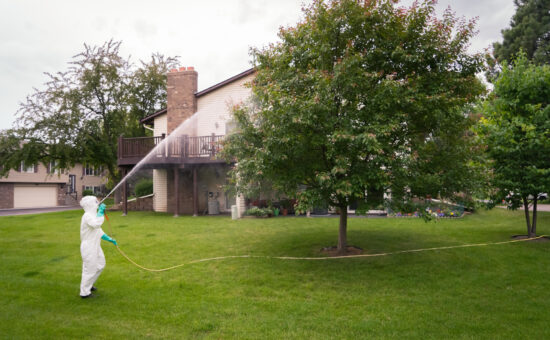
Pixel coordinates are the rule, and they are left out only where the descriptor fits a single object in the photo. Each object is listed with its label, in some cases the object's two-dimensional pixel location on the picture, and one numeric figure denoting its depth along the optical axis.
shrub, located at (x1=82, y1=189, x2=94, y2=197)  40.16
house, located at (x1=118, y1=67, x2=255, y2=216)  18.39
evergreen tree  26.92
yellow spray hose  8.00
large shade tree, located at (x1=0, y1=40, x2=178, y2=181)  24.27
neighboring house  33.06
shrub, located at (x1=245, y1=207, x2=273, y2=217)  16.47
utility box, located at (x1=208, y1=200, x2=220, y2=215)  18.77
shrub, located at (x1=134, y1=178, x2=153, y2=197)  24.56
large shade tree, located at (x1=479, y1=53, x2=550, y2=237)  9.44
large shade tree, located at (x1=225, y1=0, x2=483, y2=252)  6.95
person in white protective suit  5.76
